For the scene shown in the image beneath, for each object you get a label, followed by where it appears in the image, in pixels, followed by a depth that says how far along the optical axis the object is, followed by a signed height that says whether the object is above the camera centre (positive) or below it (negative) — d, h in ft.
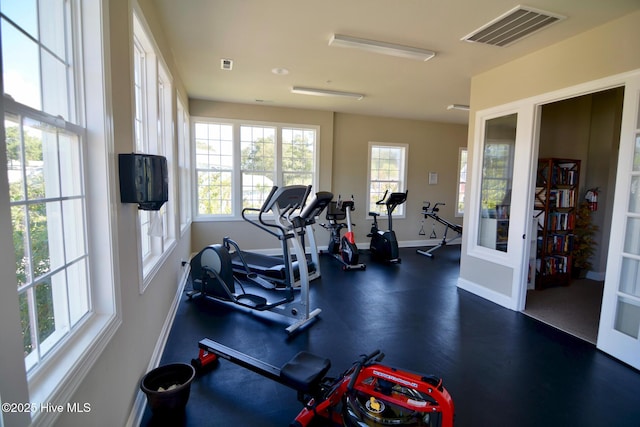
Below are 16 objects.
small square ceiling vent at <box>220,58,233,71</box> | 12.40 +4.75
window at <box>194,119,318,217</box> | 19.40 +1.29
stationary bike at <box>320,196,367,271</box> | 17.79 -3.33
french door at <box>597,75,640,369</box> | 8.49 -1.71
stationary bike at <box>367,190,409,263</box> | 19.43 -3.55
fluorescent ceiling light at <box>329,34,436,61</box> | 10.11 +4.60
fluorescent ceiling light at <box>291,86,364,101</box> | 15.90 +4.72
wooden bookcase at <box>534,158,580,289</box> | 14.32 -1.35
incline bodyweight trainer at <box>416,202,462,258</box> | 22.13 -2.96
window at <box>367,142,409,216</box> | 23.25 +0.96
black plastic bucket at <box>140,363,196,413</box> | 5.97 -4.18
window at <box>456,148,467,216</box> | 25.31 +0.63
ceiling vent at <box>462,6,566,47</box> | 8.56 +4.72
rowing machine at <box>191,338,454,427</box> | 5.10 -3.78
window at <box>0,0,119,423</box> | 3.33 -0.16
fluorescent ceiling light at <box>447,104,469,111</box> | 18.90 +4.79
